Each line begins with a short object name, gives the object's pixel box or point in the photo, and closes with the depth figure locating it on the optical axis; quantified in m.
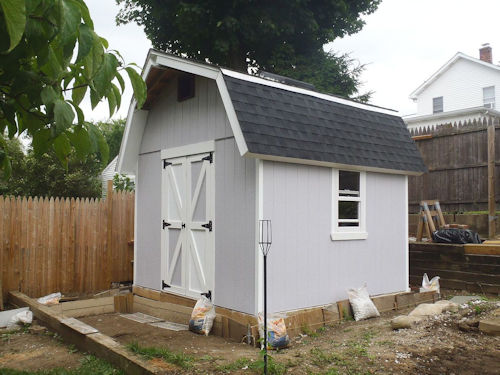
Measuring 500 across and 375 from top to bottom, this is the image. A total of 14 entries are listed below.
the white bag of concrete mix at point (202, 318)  6.69
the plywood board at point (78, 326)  5.78
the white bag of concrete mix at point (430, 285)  8.81
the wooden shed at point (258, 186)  6.59
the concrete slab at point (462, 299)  7.84
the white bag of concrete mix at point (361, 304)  7.40
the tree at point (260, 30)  16.97
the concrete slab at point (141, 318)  7.85
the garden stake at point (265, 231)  6.24
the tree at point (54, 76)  1.82
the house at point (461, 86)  25.62
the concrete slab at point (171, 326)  7.14
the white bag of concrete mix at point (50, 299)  8.27
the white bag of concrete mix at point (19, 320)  7.12
